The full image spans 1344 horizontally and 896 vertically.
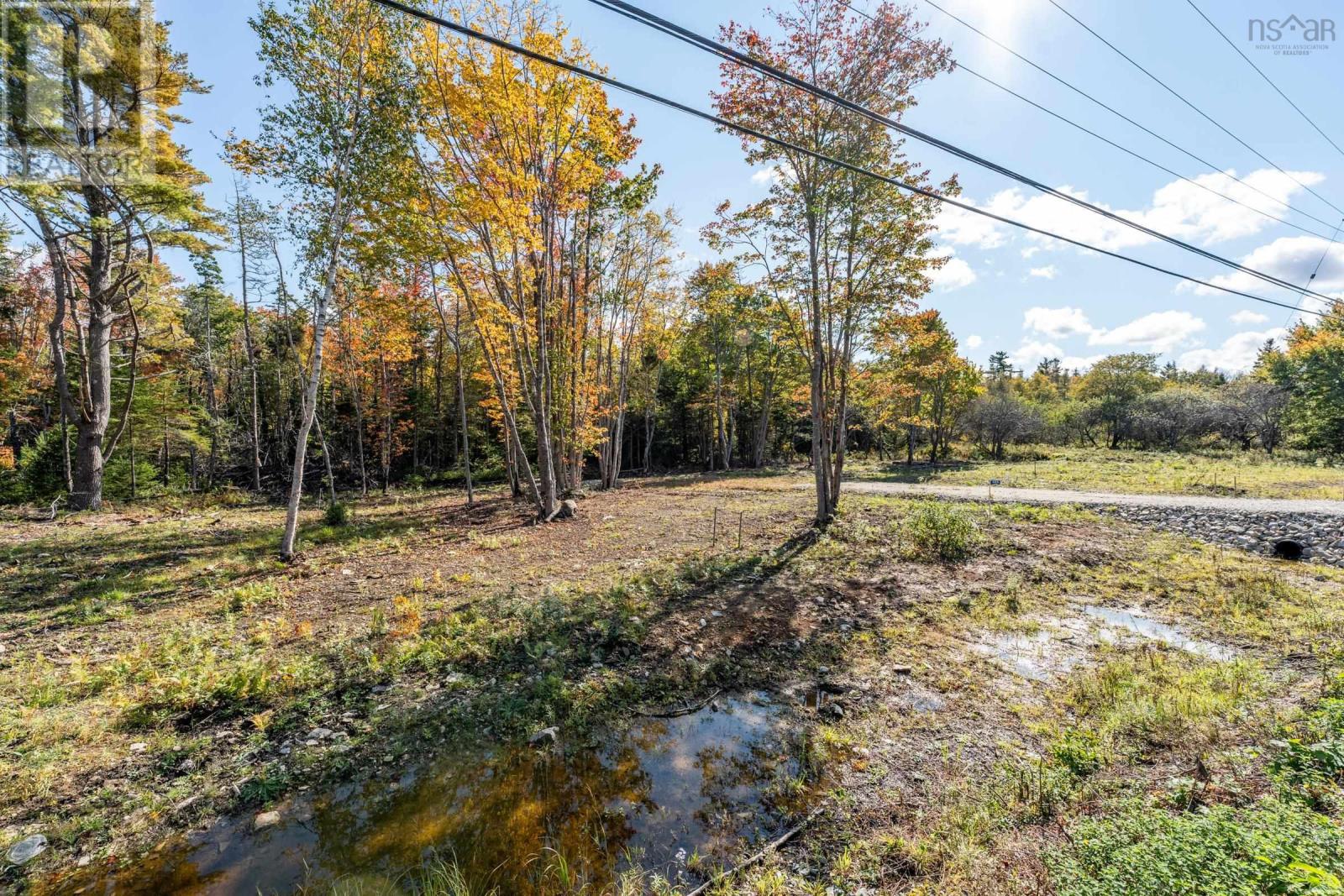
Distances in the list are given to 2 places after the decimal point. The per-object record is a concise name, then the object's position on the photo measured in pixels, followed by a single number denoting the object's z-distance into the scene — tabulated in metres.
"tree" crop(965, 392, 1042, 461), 35.44
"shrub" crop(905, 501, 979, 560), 9.66
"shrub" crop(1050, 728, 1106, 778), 3.71
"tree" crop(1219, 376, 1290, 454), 32.78
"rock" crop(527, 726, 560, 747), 4.23
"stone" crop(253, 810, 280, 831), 3.31
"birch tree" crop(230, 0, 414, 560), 8.42
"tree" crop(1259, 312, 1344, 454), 27.06
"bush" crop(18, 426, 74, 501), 18.95
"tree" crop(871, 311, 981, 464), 26.89
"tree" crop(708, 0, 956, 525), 10.32
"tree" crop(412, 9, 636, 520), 10.41
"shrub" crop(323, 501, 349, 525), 13.31
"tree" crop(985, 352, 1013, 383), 66.44
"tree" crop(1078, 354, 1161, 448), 39.22
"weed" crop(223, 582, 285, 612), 6.71
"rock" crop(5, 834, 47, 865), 2.91
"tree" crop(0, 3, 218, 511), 10.05
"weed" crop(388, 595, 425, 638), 5.91
